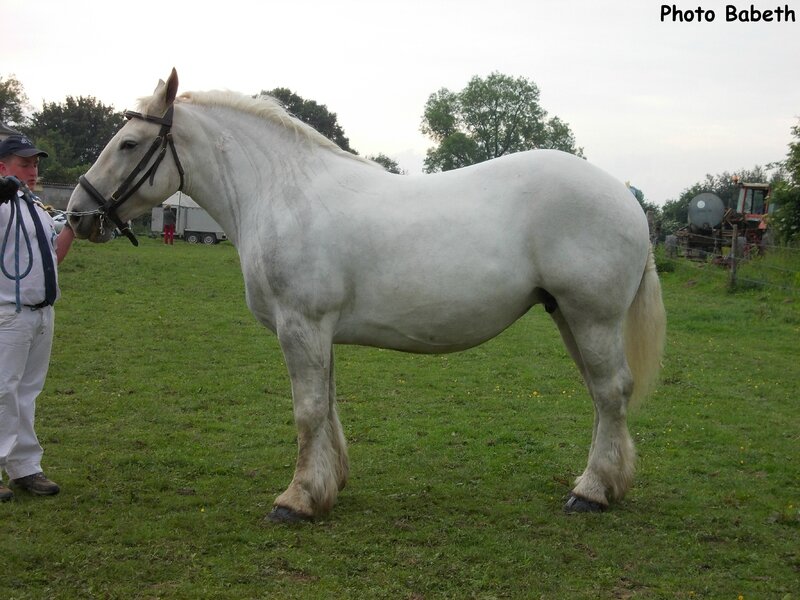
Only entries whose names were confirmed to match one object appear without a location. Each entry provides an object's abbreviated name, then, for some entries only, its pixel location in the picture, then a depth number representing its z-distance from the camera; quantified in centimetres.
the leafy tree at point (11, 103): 5266
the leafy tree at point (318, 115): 4247
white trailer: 3359
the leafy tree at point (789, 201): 1650
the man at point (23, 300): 435
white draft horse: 416
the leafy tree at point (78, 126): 4844
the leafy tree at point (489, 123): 5112
